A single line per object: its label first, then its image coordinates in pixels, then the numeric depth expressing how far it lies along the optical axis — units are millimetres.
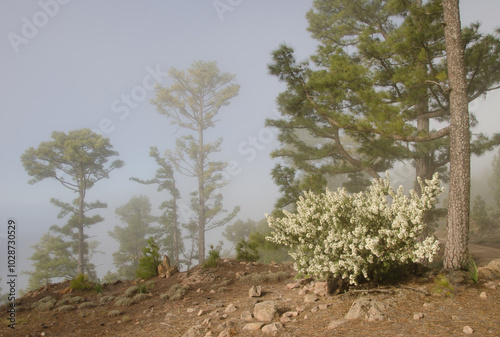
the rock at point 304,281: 6035
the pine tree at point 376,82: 7344
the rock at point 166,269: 8195
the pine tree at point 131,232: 22953
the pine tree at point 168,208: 23047
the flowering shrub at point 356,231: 4250
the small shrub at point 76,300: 6750
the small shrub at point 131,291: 6809
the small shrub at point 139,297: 6340
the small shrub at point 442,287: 4289
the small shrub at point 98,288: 7602
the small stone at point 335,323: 3634
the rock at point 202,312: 5084
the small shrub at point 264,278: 6809
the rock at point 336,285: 4789
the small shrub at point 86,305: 6328
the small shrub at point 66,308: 6278
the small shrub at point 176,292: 6172
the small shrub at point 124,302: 6250
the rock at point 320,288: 4953
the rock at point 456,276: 4656
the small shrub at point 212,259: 8219
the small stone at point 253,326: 3963
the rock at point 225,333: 3860
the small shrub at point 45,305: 6471
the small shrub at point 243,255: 9162
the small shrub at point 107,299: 6695
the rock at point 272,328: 3768
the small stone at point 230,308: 4934
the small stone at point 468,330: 3079
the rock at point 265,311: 4275
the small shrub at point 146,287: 6785
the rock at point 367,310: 3681
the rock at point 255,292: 5654
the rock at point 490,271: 4988
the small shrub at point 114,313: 5730
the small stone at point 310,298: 4750
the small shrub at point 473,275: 4695
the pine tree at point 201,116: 23250
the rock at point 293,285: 5938
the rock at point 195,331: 4120
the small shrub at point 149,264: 8344
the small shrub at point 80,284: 7728
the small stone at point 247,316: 4348
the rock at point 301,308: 4417
